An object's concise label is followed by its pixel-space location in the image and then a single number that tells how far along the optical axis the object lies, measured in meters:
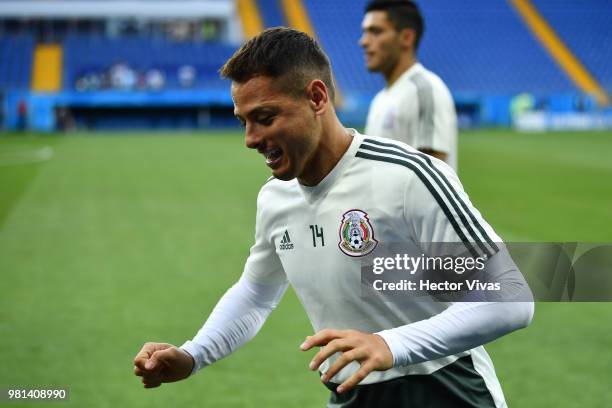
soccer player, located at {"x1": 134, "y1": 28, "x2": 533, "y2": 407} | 4.84
